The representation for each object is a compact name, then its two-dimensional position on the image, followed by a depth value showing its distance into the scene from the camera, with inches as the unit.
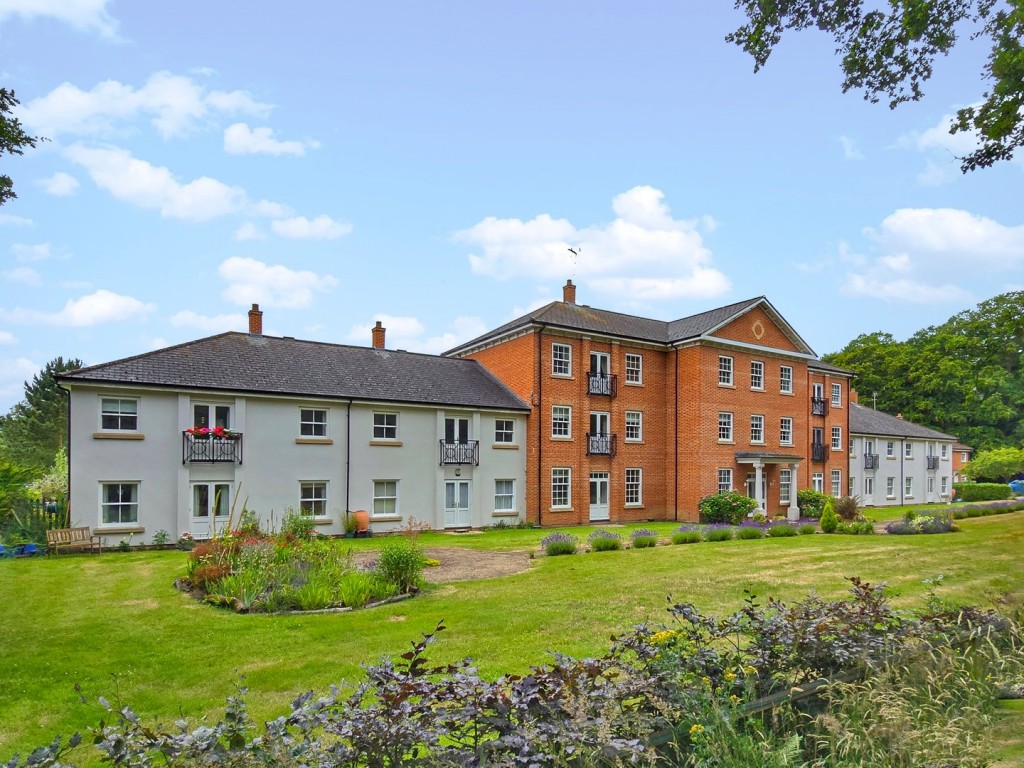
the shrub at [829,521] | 954.1
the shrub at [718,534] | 834.2
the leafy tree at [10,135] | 356.8
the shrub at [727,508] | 1160.2
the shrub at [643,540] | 762.8
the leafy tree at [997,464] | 2204.7
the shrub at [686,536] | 810.8
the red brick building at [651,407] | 1168.2
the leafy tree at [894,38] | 293.7
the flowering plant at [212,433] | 841.5
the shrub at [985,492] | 1787.6
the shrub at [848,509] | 1097.2
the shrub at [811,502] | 1354.6
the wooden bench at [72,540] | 720.3
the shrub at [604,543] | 727.1
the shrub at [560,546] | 697.0
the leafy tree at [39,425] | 1957.4
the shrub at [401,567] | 472.7
